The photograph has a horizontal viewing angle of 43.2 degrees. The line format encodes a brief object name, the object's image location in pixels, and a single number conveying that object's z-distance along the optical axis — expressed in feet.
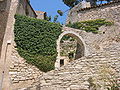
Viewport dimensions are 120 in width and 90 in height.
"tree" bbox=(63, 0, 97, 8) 75.84
